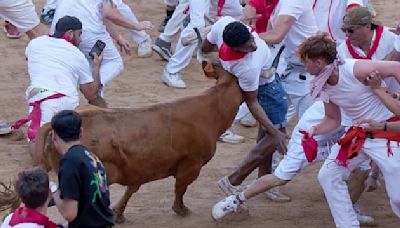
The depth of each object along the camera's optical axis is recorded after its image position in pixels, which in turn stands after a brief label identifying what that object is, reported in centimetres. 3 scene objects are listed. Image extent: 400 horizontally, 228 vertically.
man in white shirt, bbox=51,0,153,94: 2066
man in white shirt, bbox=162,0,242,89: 2343
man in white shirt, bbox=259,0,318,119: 1845
